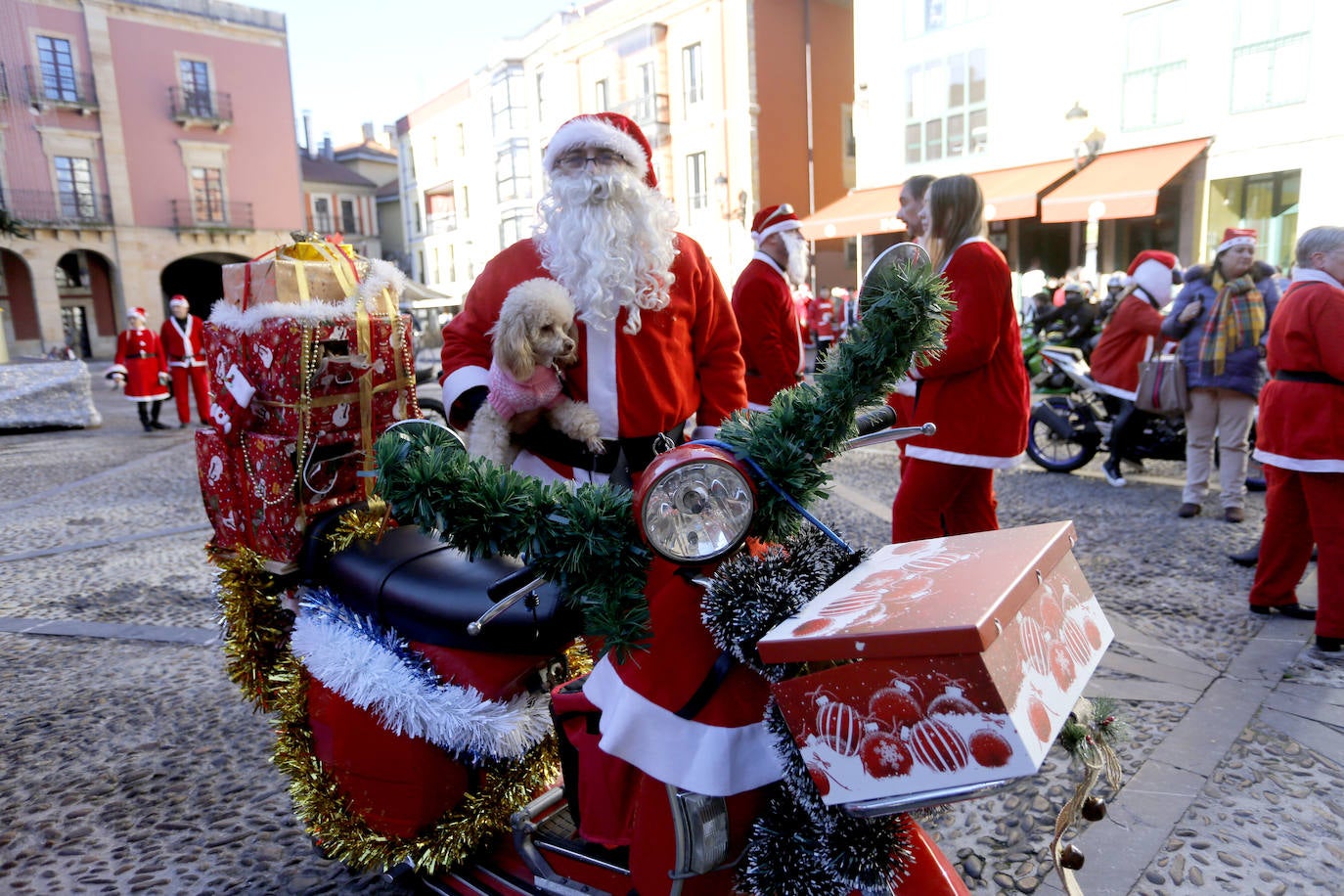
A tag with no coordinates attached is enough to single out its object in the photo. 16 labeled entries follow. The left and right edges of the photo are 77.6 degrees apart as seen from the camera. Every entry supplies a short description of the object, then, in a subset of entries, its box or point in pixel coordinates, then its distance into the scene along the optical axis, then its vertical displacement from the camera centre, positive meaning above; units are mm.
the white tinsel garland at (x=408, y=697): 1780 -799
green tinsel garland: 1274 -273
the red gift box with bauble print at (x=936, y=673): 955 -449
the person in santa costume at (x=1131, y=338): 6320 -317
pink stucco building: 27609 +6052
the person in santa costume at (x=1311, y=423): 3434 -552
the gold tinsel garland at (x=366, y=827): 1905 -1135
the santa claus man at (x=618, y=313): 2275 +7
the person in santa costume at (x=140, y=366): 11047 -428
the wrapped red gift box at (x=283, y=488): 2201 -424
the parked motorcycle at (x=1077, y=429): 6328 -1042
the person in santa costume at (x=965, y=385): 3074 -312
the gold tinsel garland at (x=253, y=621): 2291 -801
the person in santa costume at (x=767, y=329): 4906 -110
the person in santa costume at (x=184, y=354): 11141 -302
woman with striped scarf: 5125 -365
